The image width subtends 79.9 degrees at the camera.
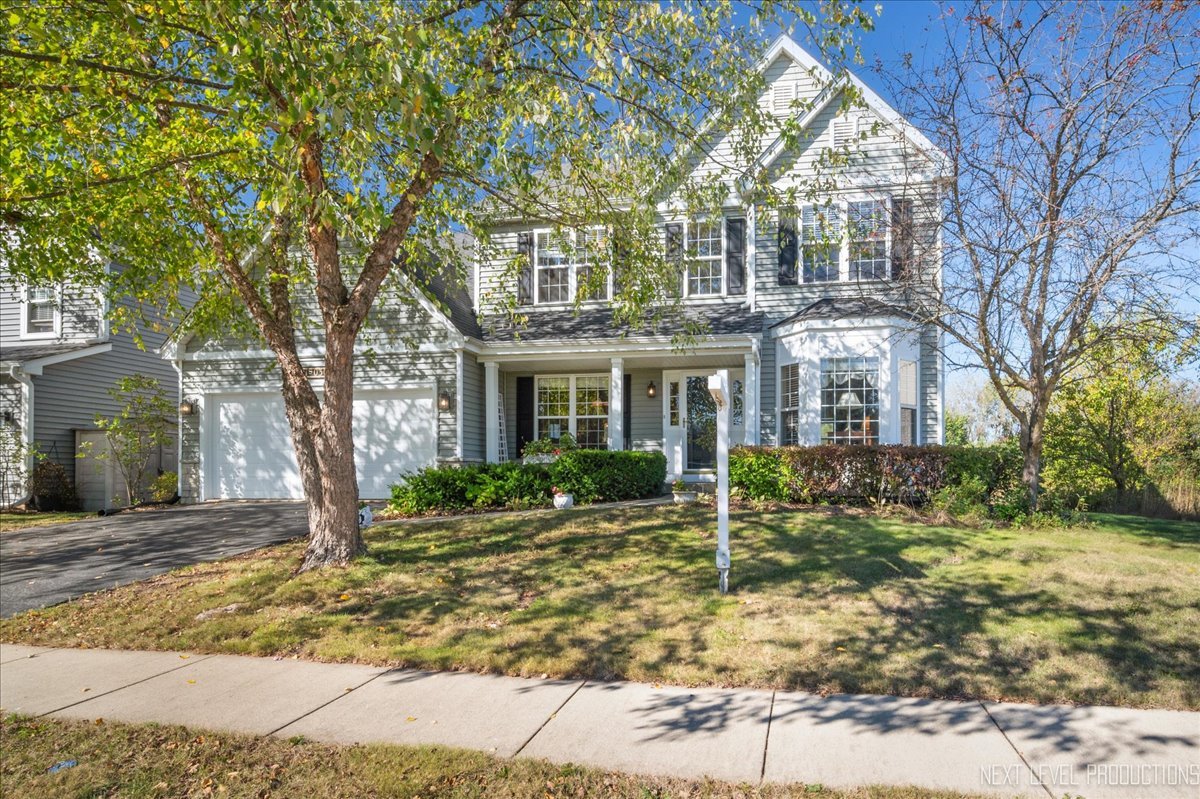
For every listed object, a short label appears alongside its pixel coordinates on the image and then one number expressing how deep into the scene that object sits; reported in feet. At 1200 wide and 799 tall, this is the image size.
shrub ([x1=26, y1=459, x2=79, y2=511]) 50.24
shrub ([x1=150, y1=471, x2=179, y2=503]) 50.21
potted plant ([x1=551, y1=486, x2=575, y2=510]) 36.65
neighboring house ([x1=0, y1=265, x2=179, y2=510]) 50.72
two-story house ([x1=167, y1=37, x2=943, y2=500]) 41.19
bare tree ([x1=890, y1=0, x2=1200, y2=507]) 27.94
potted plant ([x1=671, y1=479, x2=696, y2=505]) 36.65
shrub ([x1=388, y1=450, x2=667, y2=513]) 36.81
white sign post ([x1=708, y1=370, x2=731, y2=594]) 21.54
